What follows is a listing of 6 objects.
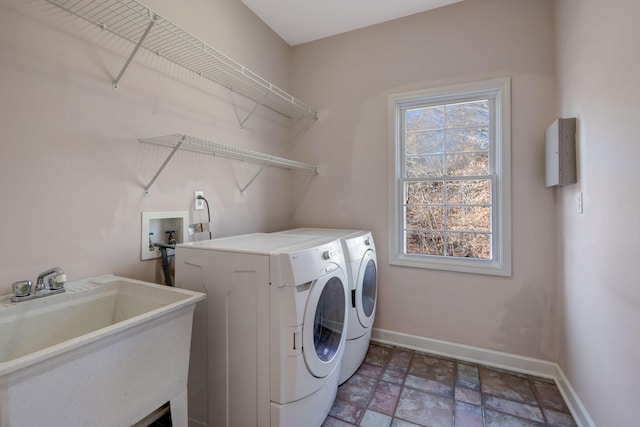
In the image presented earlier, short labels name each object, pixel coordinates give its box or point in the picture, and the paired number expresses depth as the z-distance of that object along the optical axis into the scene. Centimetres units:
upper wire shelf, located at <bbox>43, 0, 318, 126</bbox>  128
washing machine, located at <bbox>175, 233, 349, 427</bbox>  128
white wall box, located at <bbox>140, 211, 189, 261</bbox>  158
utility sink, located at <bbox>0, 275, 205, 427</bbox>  75
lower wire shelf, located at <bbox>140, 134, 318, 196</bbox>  155
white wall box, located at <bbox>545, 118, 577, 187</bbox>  167
